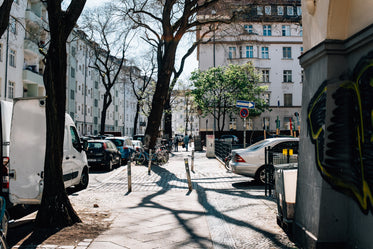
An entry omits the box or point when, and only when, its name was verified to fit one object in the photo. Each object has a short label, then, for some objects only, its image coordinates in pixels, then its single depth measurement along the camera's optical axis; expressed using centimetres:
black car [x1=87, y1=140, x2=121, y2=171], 1728
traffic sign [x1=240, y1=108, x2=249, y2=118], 1603
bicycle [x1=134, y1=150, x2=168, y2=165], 1995
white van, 759
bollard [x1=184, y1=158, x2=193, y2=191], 1116
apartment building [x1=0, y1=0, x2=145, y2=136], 3297
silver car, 1233
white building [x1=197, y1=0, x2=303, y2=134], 5262
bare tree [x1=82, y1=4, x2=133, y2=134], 2920
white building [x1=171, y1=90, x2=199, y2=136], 5541
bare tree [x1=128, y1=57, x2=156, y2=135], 4439
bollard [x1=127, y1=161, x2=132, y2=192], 1117
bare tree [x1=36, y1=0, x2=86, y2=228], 650
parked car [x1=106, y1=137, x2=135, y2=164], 2156
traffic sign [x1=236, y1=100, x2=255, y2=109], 1492
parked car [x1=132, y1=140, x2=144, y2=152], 2315
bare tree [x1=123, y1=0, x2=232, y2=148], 1900
